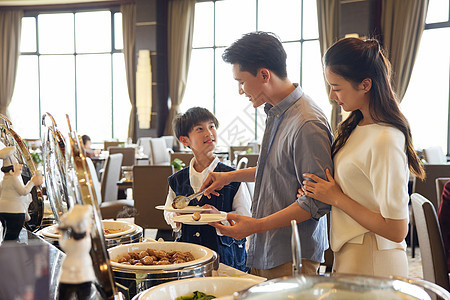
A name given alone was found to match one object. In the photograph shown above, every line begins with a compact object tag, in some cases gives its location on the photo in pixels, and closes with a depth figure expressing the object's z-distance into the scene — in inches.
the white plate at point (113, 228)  48.4
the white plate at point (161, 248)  40.0
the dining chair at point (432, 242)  76.3
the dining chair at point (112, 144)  347.5
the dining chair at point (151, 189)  173.5
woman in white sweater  49.9
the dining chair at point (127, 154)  278.7
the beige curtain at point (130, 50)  395.9
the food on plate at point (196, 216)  53.0
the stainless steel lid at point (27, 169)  48.8
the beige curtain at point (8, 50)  428.5
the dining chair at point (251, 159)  195.6
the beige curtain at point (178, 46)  380.2
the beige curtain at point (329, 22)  327.0
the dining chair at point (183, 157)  203.9
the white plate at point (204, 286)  36.4
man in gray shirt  54.7
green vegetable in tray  36.4
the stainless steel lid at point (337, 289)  24.3
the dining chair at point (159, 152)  307.6
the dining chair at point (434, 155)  220.5
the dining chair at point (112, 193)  189.9
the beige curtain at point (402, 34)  294.4
